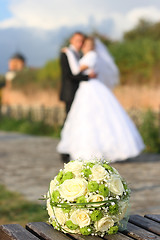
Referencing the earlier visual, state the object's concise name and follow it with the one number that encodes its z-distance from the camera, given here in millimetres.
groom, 12775
